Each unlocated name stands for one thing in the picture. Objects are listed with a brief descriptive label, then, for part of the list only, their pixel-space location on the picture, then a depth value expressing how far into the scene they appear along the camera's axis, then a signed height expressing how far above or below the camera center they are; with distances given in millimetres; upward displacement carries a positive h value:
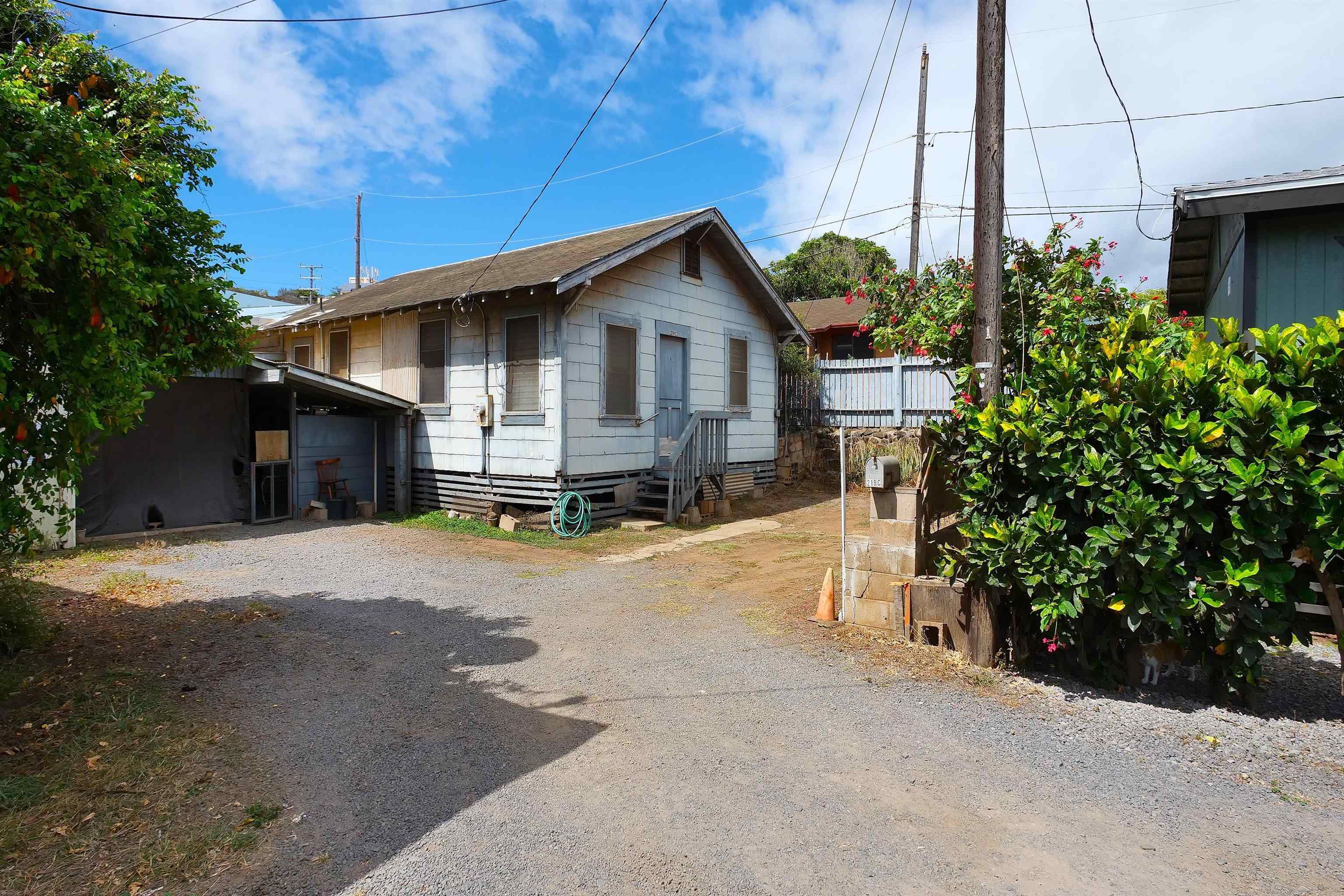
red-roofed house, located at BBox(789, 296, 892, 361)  27266 +4142
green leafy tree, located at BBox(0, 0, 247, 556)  3605 +884
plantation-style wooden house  11945 +1353
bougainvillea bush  6340 +1242
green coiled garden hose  11573 -1221
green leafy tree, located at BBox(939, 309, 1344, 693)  4164 -337
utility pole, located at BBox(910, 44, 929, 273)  17203 +5804
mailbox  5902 -263
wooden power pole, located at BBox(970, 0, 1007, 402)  5605 +1869
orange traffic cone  6484 -1473
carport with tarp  10945 -196
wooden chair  13414 -668
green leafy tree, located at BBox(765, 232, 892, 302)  38062 +9192
